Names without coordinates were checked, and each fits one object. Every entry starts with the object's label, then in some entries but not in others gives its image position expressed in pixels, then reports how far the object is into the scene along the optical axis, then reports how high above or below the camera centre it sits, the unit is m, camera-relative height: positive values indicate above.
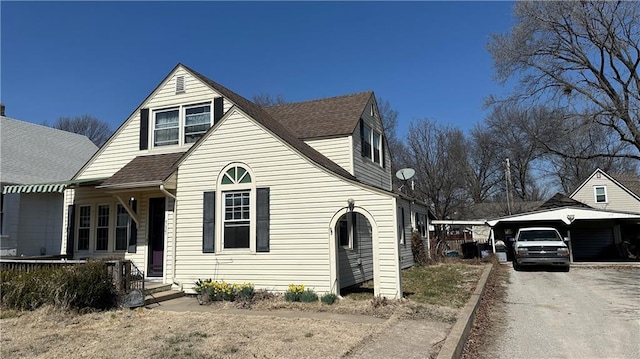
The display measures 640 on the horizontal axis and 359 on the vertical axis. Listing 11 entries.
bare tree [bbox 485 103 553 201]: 44.69 +8.44
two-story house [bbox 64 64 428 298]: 10.05 +0.98
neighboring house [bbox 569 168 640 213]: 35.25 +2.86
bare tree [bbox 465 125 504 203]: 45.06 +7.07
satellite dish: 17.12 +2.33
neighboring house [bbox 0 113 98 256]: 15.47 +1.89
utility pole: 35.50 +4.07
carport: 20.70 -0.07
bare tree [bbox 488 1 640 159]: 18.48 +8.50
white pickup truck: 17.45 -0.91
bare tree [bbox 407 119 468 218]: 38.44 +5.40
